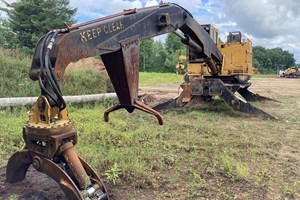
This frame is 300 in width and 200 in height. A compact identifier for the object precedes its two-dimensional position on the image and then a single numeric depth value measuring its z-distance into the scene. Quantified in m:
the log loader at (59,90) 1.70
